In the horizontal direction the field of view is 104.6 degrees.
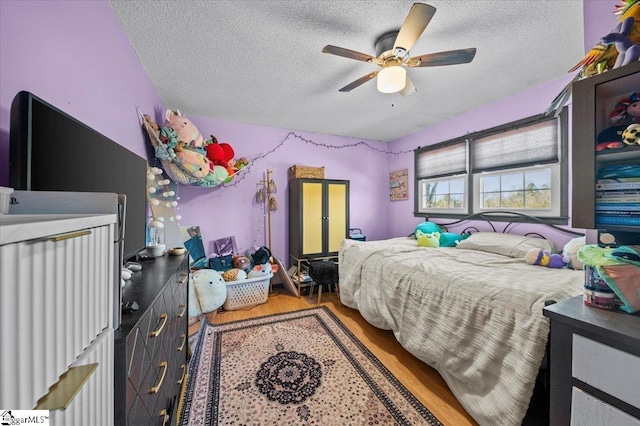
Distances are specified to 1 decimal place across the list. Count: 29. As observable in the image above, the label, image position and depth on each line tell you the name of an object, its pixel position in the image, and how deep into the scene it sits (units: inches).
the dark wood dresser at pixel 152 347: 27.4
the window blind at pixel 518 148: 98.2
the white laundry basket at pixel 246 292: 114.9
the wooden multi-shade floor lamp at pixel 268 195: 140.9
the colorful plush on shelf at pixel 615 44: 35.9
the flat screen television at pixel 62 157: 28.3
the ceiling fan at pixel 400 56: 55.9
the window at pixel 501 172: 97.3
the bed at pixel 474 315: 48.9
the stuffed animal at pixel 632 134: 35.6
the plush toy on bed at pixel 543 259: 74.6
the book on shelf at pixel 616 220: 37.0
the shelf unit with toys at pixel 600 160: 37.3
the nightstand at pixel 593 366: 30.5
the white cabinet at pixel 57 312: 12.8
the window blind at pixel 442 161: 130.7
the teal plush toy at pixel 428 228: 132.2
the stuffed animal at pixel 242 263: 123.8
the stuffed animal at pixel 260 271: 121.5
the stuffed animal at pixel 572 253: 73.7
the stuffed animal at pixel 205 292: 100.3
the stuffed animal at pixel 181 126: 100.5
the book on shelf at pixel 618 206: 37.1
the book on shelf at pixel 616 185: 37.3
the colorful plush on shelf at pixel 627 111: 37.7
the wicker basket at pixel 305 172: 139.0
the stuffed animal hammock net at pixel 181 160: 89.9
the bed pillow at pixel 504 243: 90.0
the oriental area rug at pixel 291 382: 57.3
